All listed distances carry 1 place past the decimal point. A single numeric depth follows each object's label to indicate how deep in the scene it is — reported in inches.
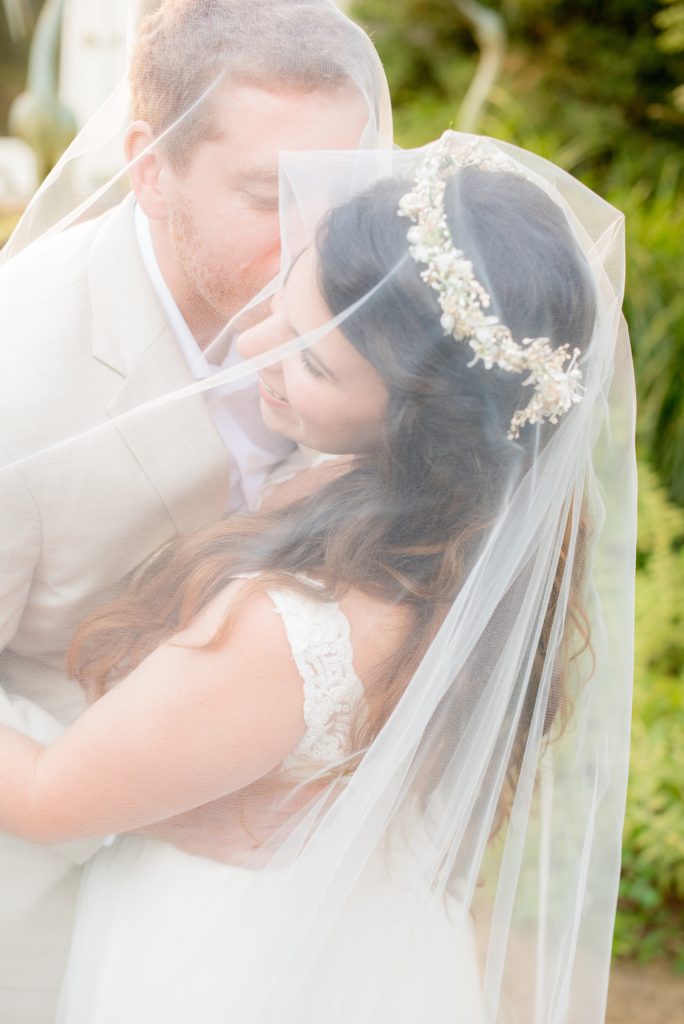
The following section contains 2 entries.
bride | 58.6
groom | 61.1
